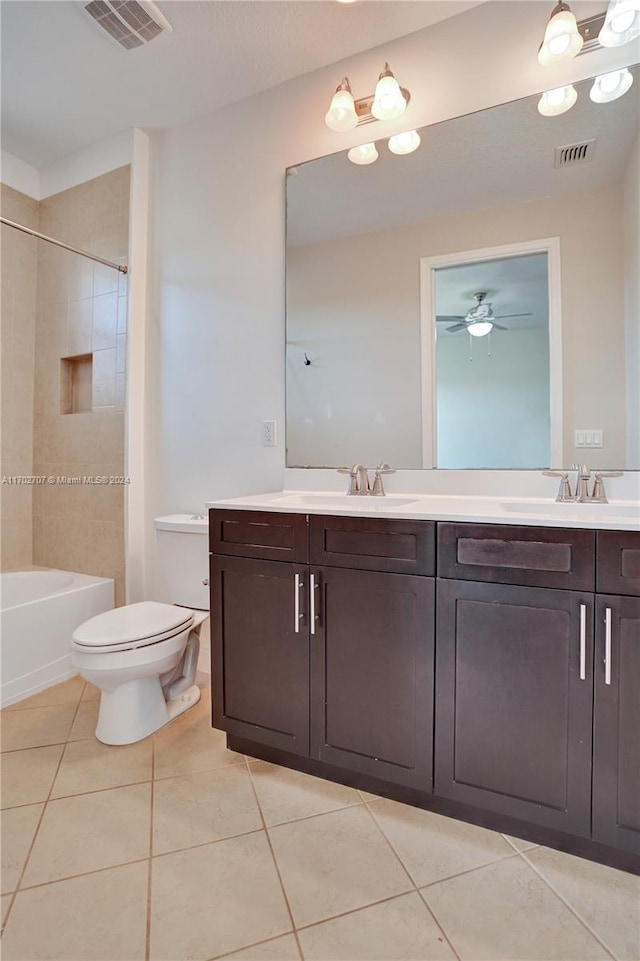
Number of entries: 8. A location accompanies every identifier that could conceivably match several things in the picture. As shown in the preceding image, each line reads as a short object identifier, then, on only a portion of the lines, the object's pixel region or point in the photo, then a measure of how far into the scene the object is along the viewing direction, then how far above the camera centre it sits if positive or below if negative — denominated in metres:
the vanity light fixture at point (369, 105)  1.75 +1.43
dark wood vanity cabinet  1.11 -0.50
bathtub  2.01 -0.68
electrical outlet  2.12 +0.20
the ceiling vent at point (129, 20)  1.73 +1.73
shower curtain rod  2.05 +1.10
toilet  1.63 -0.62
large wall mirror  1.54 +0.66
